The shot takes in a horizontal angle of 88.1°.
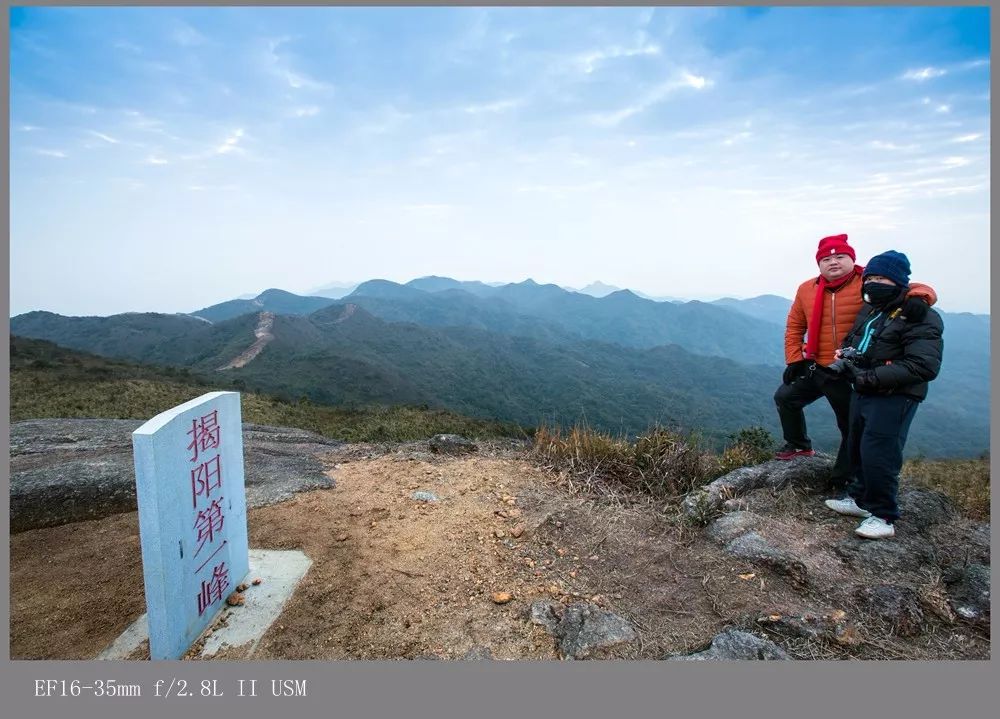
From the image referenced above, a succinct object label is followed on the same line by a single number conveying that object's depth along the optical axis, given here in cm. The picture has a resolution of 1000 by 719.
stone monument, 249
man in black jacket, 308
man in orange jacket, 369
